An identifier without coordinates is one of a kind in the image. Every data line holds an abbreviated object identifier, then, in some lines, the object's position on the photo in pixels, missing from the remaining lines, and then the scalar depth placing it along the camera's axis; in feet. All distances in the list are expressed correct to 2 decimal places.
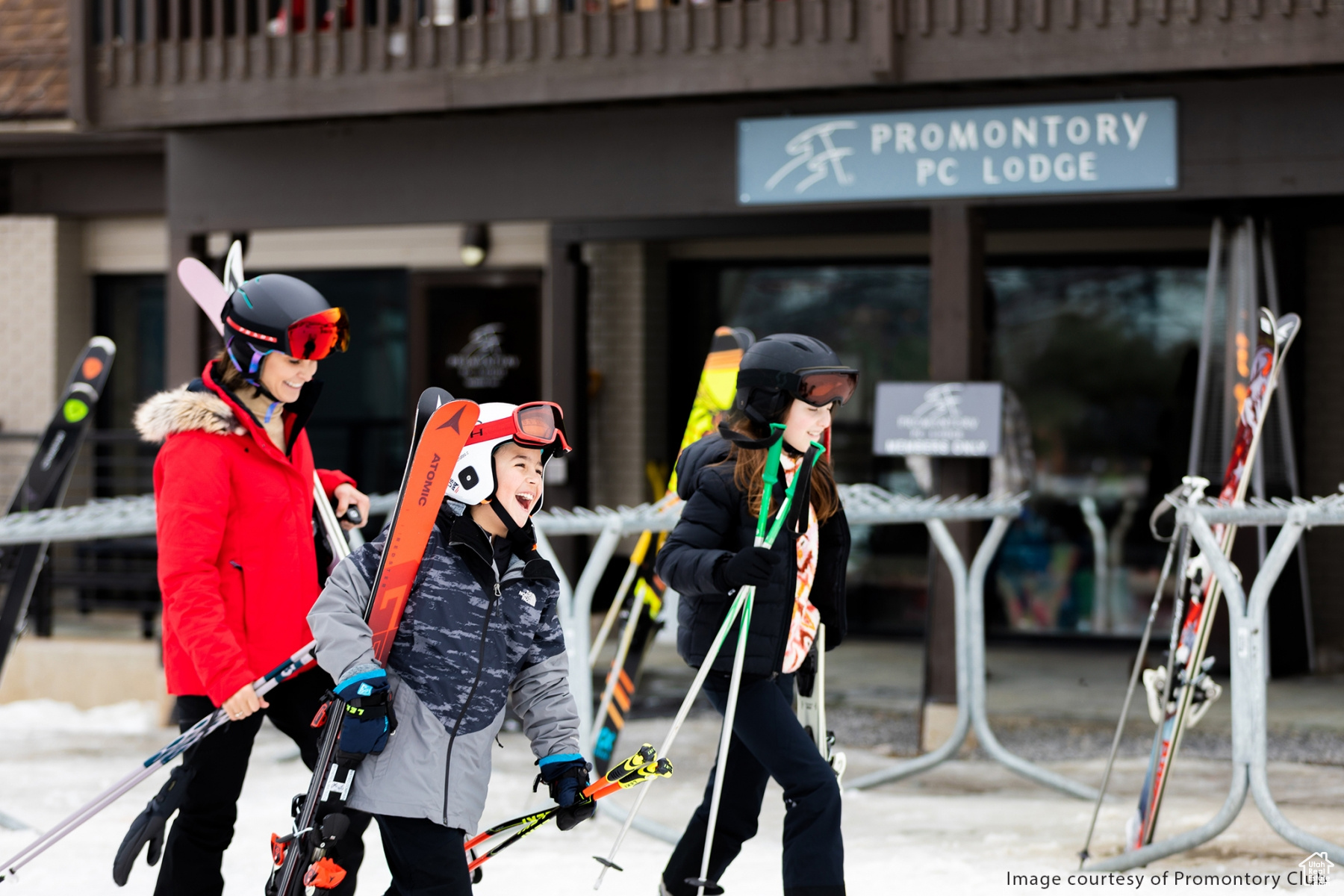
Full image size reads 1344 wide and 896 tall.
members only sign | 44.68
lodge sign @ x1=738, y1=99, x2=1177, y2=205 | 43.52
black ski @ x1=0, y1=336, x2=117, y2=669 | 39.45
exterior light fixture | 63.82
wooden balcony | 42.06
